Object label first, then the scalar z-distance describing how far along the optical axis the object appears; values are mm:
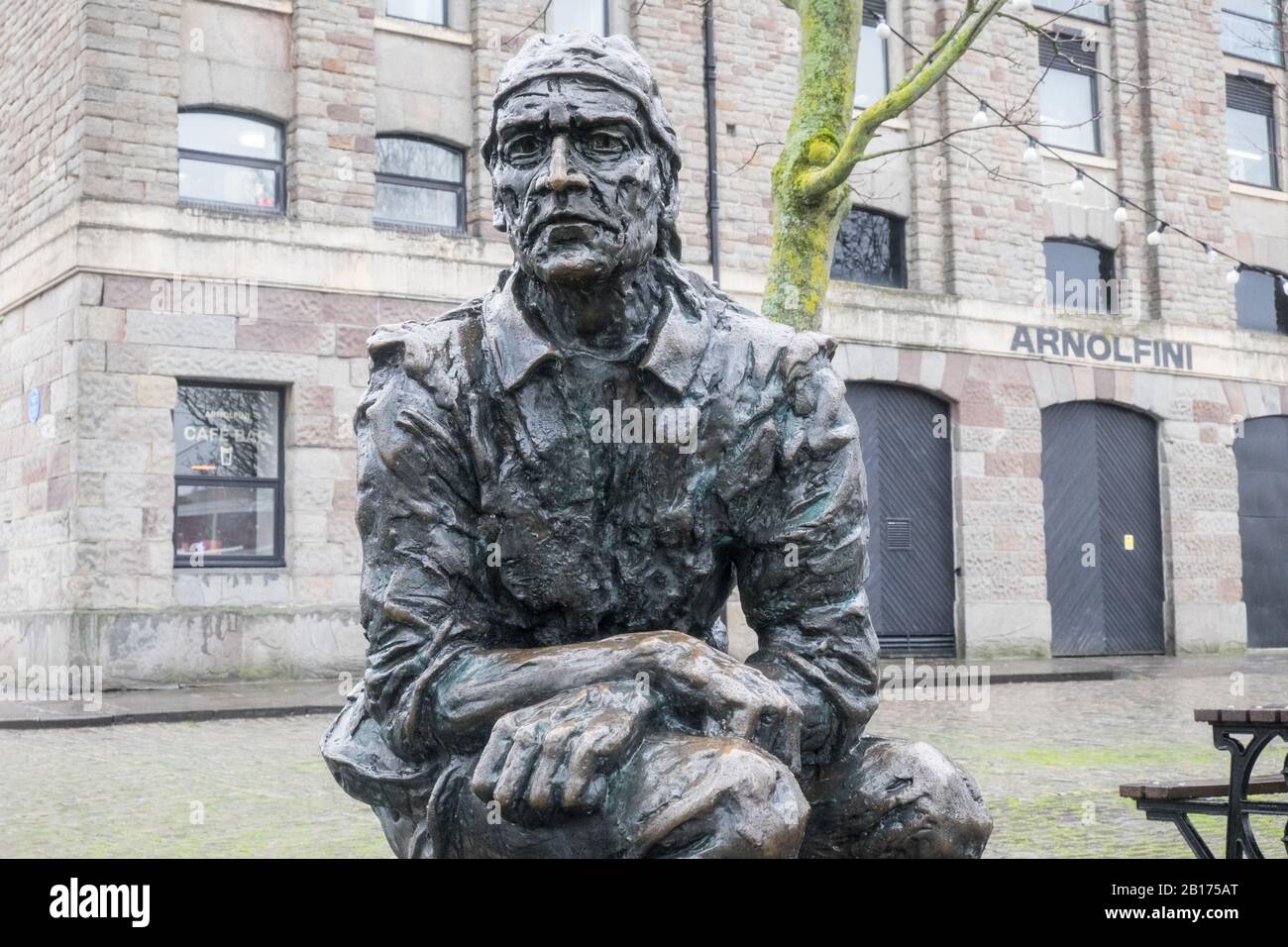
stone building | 16141
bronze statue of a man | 2725
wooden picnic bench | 5688
